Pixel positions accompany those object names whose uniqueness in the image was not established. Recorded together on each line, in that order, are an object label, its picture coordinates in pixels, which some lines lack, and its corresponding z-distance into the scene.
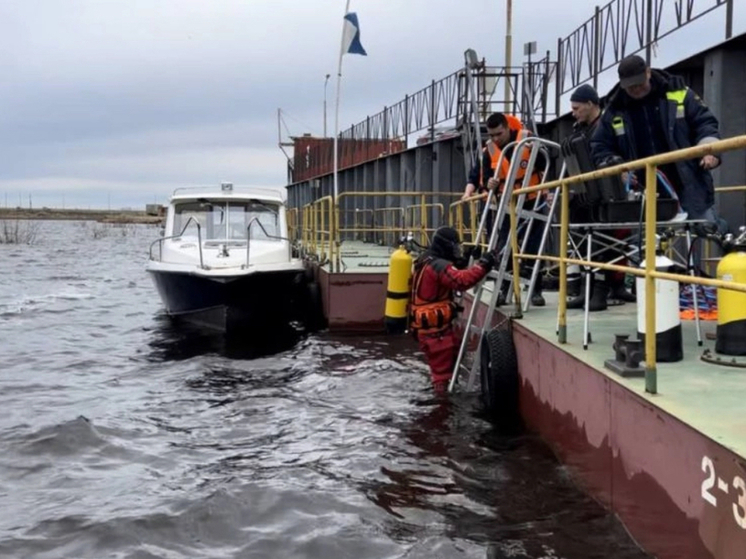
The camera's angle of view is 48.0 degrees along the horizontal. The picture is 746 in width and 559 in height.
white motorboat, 11.59
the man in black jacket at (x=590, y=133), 6.17
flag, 17.02
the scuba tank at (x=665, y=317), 4.18
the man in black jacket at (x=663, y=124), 5.15
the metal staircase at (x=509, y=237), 6.29
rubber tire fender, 5.87
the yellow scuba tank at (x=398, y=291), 7.15
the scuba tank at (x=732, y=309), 4.29
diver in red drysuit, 6.66
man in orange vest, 6.89
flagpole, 17.14
